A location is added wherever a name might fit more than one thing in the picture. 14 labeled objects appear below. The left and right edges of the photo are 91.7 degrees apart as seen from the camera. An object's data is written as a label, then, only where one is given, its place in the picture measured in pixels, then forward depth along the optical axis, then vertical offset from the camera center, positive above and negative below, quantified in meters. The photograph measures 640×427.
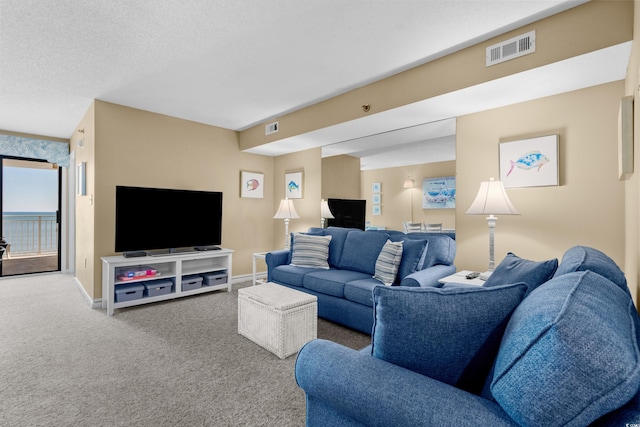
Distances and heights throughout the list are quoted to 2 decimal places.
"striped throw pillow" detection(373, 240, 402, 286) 3.03 -0.47
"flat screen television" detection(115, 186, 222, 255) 3.87 -0.04
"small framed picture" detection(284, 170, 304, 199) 5.11 +0.54
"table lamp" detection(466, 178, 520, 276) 2.62 +0.09
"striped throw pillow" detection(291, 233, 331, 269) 3.78 -0.44
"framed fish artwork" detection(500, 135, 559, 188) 2.69 +0.47
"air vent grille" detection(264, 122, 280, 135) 4.54 +1.30
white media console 3.58 -0.73
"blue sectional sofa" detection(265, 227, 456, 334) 2.91 -0.59
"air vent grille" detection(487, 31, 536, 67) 2.24 +1.24
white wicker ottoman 2.52 -0.88
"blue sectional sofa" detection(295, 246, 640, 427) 0.65 -0.38
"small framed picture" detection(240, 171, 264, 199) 5.29 +0.54
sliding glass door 5.62 +0.08
